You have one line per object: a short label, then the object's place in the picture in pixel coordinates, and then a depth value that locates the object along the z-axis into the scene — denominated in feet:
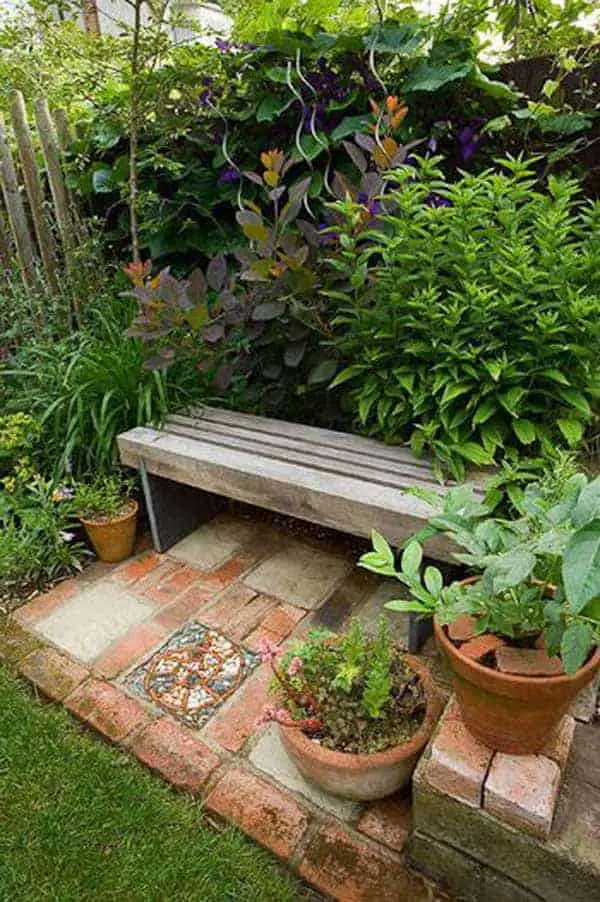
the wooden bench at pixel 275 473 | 5.33
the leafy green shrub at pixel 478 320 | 5.23
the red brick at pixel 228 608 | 6.40
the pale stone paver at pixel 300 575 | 6.76
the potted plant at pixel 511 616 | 3.16
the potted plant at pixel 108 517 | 7.29
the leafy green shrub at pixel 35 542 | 6.97
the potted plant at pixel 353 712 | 4.20
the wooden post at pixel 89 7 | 7.30
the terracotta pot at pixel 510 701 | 3.41
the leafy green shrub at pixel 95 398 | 7.60
